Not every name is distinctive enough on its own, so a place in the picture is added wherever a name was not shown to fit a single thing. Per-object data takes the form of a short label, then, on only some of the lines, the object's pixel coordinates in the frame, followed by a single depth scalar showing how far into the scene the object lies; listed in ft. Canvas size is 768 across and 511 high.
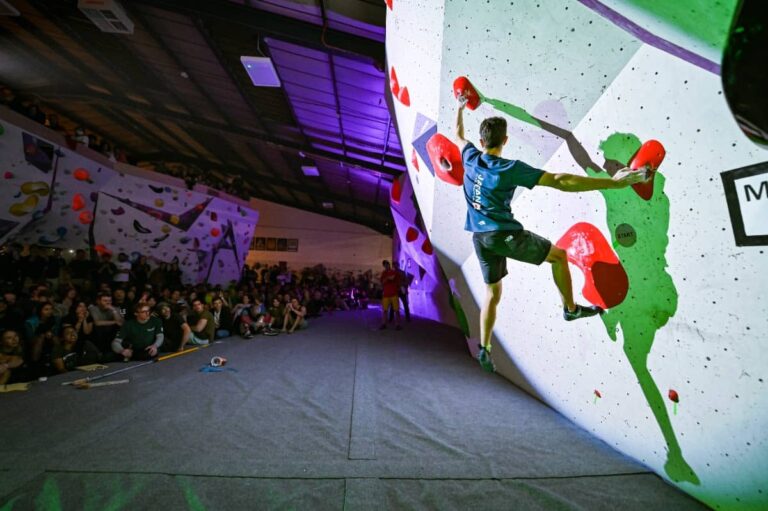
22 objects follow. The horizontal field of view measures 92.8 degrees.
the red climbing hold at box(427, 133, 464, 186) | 9.37
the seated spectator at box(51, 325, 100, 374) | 13.25
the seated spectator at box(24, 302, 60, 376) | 12.76
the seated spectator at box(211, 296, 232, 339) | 22.27
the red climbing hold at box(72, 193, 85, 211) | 24.98
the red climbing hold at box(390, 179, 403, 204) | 24.89
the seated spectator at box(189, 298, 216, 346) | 19.54
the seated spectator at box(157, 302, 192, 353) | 17.88
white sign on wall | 4.45
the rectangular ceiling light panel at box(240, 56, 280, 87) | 17.24
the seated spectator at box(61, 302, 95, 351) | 14.74
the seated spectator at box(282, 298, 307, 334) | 25.75
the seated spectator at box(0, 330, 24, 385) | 11.72
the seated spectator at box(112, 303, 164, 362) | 15.31
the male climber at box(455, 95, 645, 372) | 5.53
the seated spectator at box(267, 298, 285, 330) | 26.09
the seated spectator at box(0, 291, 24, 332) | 13.21
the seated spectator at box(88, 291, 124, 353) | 15.44
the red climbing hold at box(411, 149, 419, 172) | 12.56
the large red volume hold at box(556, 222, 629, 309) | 6.88
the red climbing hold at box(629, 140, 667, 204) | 5.57
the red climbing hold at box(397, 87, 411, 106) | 10.86
